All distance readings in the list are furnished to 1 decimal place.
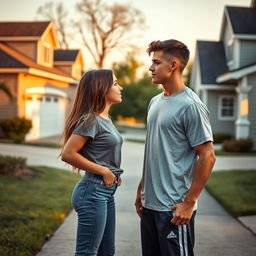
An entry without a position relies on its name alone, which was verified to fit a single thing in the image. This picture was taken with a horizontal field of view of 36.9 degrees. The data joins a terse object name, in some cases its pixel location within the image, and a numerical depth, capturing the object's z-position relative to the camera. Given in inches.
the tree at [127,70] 1512.1
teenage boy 92.7
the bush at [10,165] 339.6
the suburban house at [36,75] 737.0
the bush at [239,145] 633.0
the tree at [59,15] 1475.1
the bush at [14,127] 704.4
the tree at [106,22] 1408.7
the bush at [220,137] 784.3
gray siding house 669.9
